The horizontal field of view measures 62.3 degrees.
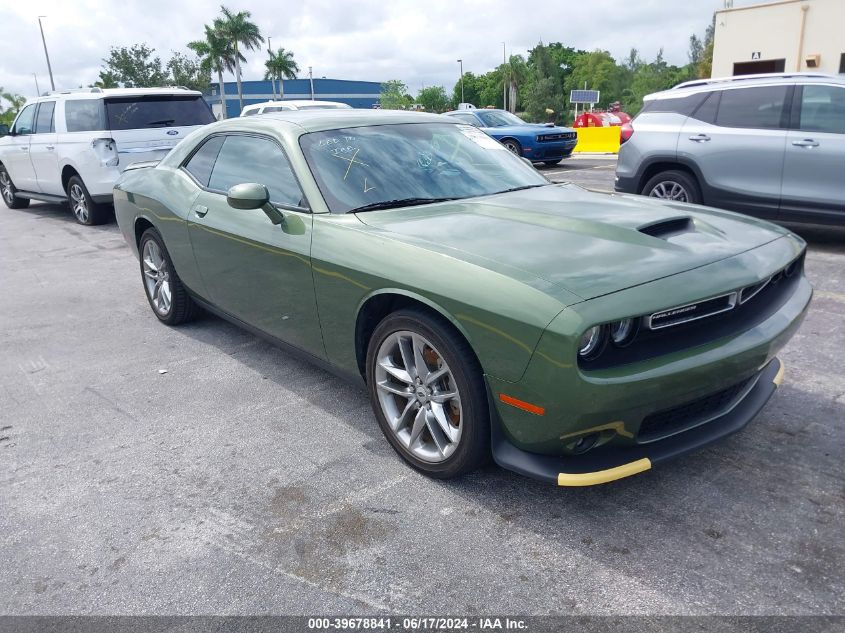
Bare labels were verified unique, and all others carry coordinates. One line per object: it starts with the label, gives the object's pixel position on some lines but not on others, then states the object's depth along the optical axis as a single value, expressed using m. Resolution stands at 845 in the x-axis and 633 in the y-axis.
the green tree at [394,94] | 92.75
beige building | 25.59
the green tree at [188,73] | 69.50
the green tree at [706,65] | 50.83
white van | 12.84
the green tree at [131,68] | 64.81
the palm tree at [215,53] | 69.25
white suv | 9.35
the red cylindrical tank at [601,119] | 25.48
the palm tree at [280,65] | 82.31
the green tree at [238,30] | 68.81
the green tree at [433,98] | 111.12
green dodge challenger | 2.44
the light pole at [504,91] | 100.57
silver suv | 6.56
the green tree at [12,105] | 74.51
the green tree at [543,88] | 85.12
